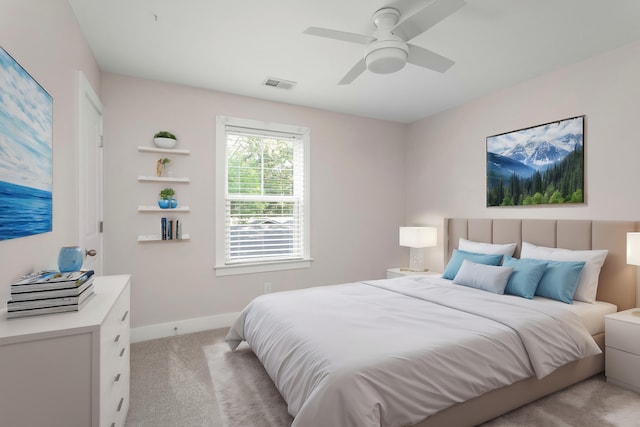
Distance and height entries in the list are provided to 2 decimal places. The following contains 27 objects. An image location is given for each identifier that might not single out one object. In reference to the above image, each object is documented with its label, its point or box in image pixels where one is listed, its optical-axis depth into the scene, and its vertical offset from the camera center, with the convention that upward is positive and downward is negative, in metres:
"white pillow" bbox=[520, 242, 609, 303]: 2.73 -0.47
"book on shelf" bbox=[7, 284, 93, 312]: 1.34 -0.37
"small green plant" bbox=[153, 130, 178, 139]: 3.39 +0.81
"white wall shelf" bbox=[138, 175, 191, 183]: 3.34 +0.36
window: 3.80 +0.22
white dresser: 1.16 -0.57
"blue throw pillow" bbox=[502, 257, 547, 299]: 2.80 -0.54
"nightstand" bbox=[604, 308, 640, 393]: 2.30 -0.95
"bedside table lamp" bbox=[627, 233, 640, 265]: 2.40 -0.24
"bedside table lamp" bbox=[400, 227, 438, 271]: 4.25 -0.33
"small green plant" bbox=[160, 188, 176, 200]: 3.39 +0.21
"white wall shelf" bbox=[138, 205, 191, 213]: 3.32 +0.05
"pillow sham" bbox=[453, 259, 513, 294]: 2.93 -0.56
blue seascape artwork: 1.37 +0.28
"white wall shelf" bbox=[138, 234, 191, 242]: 3.34 -0.24
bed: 1.59 -0.76
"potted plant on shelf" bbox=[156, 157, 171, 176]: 3.41 +0.51
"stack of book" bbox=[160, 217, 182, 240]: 3.42 -0.15
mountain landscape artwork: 3.08 +0.50
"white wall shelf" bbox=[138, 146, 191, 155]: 3.36 +0.65
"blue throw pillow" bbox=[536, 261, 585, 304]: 2.69 -0.54
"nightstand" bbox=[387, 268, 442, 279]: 4.14 -0.73
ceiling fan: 2.07 +1.09
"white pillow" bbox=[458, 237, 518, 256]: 3.43 -0.35
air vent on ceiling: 3.41 +1.37
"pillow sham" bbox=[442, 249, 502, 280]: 3.28 -0.45
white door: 2.42 +0.34
